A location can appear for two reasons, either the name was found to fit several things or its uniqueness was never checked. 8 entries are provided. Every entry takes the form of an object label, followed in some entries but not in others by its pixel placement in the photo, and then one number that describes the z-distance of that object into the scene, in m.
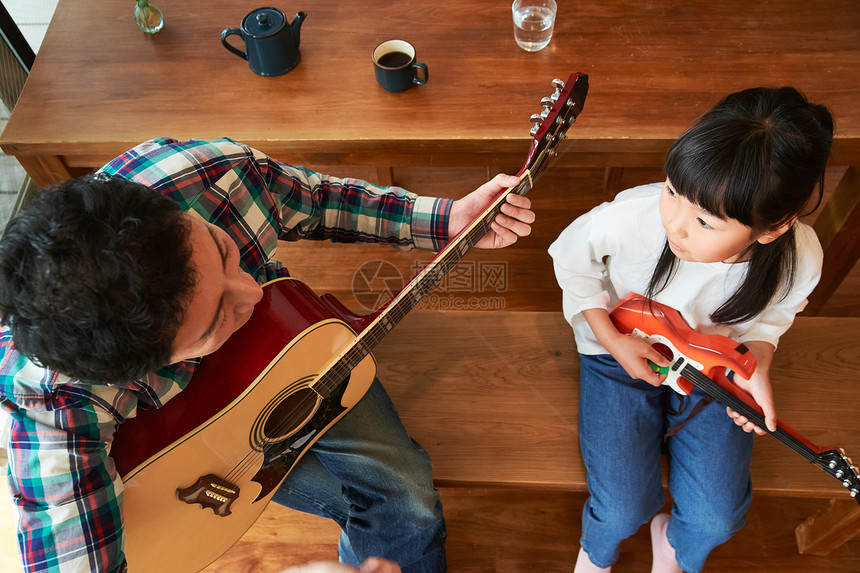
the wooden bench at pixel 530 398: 1.29
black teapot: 1.39
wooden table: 1.38
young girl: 1.04
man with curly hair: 0.74
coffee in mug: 1.40
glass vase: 1.52
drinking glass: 1.47
